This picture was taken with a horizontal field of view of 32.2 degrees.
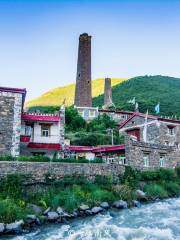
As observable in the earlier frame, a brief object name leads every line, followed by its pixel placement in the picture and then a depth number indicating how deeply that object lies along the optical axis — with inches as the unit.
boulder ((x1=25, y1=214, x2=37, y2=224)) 599.9
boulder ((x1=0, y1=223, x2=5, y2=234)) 551.6
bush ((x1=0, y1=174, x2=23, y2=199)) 683.5
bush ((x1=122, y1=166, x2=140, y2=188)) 919.0
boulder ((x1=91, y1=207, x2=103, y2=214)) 707.9
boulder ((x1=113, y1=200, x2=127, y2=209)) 772.0
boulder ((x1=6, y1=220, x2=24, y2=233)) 557.8
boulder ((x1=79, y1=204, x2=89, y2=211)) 698.2
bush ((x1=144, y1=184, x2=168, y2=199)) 917.4
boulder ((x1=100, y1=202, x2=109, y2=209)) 744.2
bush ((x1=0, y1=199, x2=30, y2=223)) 593.0
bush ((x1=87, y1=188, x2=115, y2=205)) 745.0
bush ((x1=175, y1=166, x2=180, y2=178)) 1154.4
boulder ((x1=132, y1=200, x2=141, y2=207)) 808.3
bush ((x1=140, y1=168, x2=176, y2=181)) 997.8
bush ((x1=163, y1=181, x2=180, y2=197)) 991.4
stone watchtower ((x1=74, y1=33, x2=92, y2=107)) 2278.5
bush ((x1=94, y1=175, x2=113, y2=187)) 858.8
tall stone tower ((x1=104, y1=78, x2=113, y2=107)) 2898.1
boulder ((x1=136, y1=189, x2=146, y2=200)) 868.2
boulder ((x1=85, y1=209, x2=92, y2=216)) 695.7
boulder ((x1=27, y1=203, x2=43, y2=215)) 649.2
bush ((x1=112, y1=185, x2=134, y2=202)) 825.5
